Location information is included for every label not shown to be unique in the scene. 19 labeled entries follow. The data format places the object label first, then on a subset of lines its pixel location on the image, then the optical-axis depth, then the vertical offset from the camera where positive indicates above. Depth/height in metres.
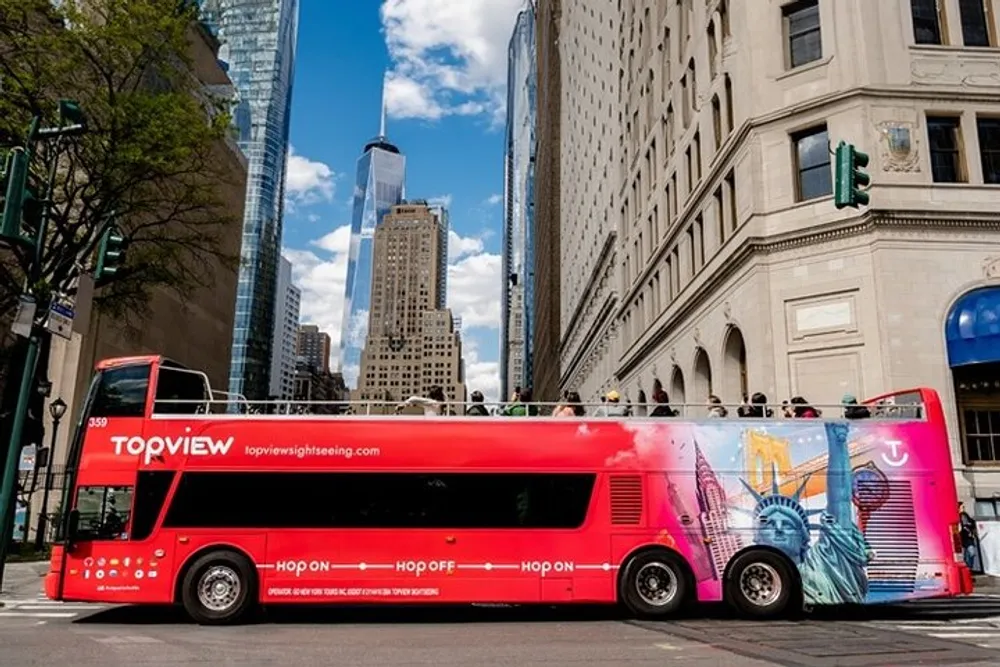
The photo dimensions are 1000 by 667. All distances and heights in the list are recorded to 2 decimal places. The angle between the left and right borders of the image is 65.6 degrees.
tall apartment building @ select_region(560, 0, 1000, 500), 20.97 +8.55
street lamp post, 23.30 +1.52
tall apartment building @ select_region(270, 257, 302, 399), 190.34 +29.64
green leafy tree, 21.16 +10.97
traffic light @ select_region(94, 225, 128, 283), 12.69 +3.99
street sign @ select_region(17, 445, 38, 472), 23.75 +1.25
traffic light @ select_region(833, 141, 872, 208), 12.59 +5.29
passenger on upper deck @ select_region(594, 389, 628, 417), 13.05 +1.67
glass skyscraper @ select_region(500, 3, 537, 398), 193.88 +100.94
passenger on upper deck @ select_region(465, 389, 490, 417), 12.73 +1.57
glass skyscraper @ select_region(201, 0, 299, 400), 146.25 +69.79
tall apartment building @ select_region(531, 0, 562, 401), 117.25 +50.02
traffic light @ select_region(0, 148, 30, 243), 11.52 +4.48
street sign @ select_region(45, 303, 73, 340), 14.04 +3.24
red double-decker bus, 11.70 -0.04
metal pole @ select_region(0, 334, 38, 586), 13.52 +0.91
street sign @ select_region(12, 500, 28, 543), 27.86 -0.72
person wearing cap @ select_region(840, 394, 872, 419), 12.88 +1.62
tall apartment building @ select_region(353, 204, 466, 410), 167.12 +26.04
